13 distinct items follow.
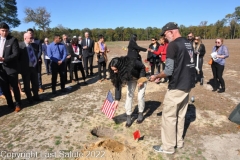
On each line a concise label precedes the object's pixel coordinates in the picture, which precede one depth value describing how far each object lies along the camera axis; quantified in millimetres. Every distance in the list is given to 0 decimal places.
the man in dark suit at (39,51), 5737
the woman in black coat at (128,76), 3664
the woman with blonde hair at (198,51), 7168
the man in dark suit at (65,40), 7872
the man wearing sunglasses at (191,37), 7138
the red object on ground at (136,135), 3664
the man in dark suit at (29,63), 5492
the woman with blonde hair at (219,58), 6137
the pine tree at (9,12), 41525
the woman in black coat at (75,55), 7461
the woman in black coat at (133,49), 7262
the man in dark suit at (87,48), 8945
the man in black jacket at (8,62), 4836
